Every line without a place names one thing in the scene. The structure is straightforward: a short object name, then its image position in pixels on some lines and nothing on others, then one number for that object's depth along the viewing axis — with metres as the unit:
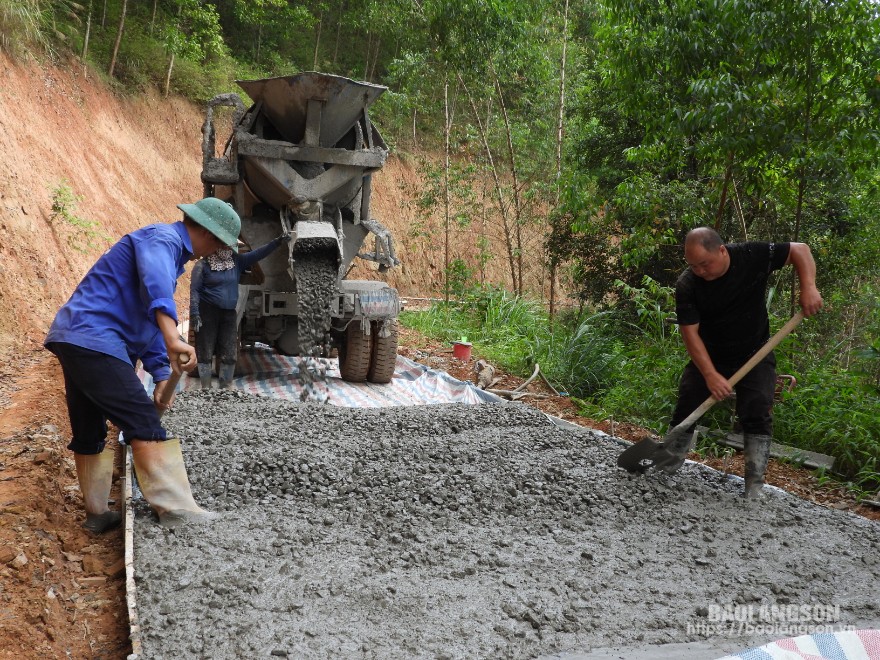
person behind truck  5.18
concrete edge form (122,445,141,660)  1.95
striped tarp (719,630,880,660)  1.74
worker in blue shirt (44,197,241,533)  2.62
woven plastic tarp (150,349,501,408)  5.85
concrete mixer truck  5.50
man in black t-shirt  3.36
